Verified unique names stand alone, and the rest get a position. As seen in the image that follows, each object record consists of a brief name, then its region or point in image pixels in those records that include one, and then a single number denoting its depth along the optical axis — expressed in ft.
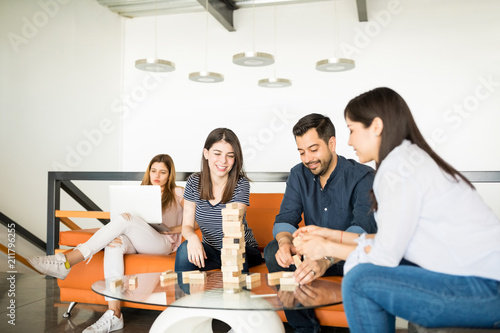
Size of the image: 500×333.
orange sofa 8.61
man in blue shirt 7.13
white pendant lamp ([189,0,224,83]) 18.51
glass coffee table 4.84
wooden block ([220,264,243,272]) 5.77
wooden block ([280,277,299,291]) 5.66
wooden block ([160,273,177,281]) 5.98
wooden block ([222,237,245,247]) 5.89
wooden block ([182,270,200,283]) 6.06
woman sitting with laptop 7.92
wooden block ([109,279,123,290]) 5.65
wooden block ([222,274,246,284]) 5.73
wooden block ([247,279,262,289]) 5.73
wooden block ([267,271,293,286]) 5.83
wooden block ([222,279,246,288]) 5.65
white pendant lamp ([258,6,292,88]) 20.24
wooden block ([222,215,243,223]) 5.94
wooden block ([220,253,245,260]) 5.79
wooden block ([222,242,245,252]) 5.86
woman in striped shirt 7.90
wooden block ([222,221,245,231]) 5.91
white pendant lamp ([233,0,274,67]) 15.67
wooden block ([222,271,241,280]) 5.77
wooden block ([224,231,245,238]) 5.91
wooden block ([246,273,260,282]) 5.80
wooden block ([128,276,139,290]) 5.80
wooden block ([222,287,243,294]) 5.07
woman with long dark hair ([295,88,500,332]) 3.92
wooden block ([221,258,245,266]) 5.77
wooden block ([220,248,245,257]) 5.84
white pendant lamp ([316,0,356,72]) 17.12
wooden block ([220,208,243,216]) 5.94
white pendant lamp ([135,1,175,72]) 16.93
